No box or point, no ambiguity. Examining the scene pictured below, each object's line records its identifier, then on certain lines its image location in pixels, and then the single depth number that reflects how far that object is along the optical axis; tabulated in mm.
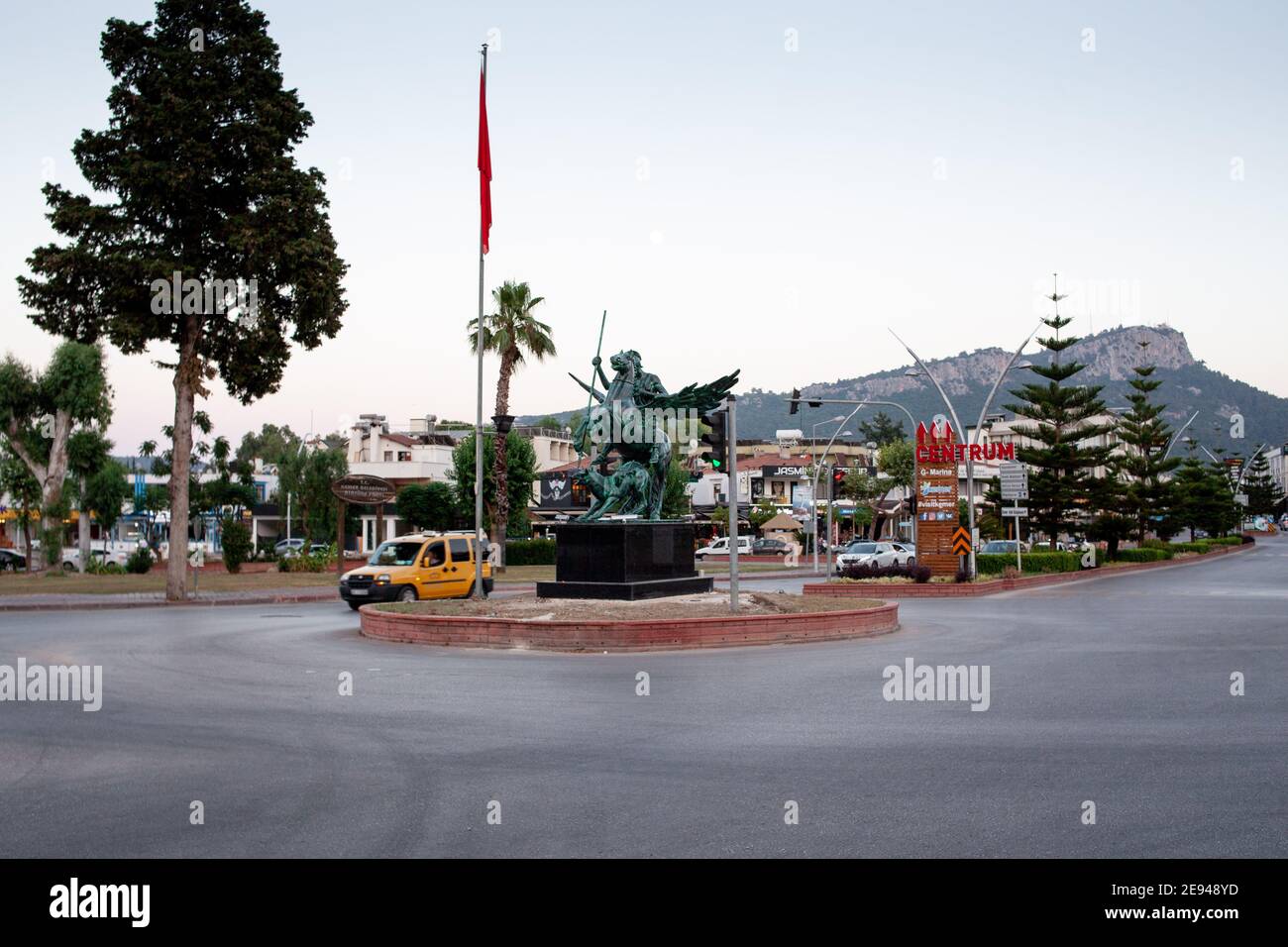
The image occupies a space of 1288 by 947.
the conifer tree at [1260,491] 147000
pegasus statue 20781
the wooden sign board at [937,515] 35406
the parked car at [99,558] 53384
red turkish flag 22391
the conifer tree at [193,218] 29797
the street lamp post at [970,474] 34531
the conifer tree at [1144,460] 67375
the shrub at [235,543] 44375
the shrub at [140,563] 44312
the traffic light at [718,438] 18500
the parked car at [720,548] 70625
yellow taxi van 25125
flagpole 19827
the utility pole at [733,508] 17859
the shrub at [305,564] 45031
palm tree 46781
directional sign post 42125
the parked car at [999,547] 51188
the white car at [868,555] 47531
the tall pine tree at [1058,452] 53250
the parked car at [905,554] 45656
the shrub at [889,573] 33312
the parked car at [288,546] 73331
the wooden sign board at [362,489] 40438
